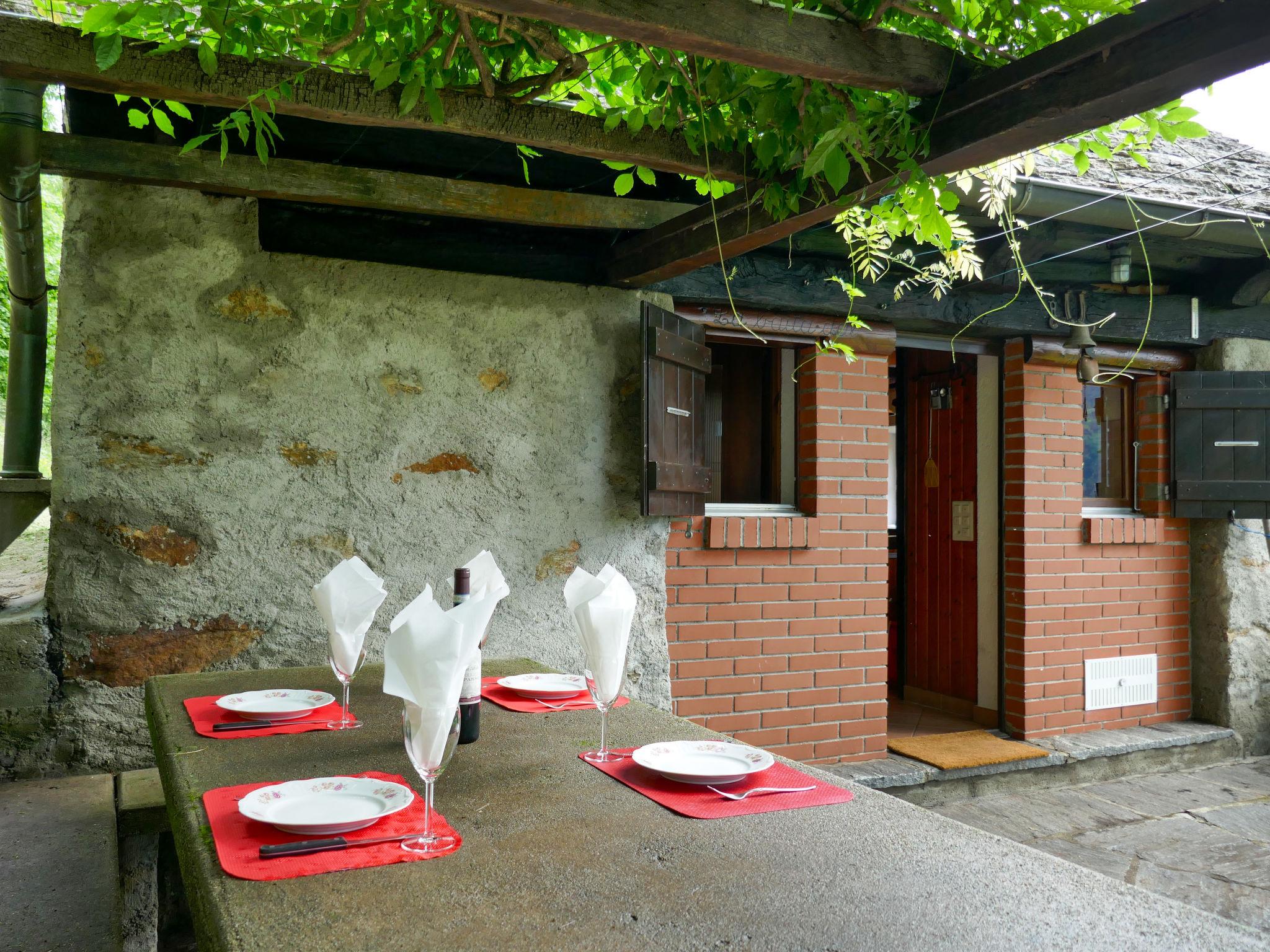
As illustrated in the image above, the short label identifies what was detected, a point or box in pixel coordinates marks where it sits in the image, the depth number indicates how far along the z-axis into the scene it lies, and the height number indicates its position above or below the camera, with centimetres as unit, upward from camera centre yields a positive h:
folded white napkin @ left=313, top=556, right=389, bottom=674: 179 -22
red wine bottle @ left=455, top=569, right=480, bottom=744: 159 -34
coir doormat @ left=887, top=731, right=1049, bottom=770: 392 -107
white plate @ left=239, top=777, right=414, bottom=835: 117 -40
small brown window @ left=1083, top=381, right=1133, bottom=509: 479 +31
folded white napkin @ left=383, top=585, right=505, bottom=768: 114 -22
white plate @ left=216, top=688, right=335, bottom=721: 180 -41
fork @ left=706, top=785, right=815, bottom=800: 135 -42
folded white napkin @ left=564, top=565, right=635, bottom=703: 153 -22
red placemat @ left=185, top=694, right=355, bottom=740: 170 -42
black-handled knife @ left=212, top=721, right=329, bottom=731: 170 -42
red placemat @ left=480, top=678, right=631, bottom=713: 195 -43
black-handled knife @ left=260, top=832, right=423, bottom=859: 109 -41
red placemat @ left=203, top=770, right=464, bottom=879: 106 -42
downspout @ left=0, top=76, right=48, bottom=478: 242 +67
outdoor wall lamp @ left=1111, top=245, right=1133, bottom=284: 403 +102
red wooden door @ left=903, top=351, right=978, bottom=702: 492 -25
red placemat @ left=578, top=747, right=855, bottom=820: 130 -42
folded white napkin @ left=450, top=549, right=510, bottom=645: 198 -17
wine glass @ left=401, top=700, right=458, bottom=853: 114 -31
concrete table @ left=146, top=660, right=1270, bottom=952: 92 -42
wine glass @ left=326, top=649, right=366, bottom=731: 176 -42
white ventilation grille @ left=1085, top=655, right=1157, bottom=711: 448 -86
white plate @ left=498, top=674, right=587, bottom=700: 205 -42
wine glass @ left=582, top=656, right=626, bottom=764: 154 -31
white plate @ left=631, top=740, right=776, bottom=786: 139 -41
